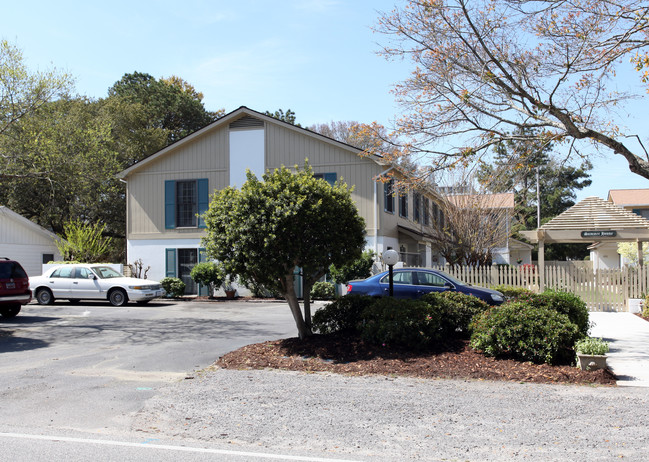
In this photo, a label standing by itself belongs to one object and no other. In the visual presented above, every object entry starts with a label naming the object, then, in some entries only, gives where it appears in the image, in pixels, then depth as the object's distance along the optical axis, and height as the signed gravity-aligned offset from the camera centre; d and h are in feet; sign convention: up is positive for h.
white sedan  66.49 -2.20
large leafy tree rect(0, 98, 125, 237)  91.45 +15.96
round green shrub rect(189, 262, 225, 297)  74.18 -1.03
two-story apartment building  74.23 +12.33
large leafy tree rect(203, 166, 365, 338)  32.12 +2.11
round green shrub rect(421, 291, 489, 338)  33.43 -2.90
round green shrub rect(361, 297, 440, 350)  31.50 -3.57
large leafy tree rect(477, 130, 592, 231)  39.47 +6.95
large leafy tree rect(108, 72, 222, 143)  133.28 +40.00
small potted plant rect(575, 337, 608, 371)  26.84 -4.58
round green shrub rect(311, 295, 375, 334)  35.45 -3.34
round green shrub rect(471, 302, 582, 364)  28.76 -3.87
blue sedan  47.88 -1.85
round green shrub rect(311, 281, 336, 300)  71.51 -3.25
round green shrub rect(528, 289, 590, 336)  34.18 -2.83
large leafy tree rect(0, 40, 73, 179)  56.44 +18.50
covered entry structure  62.39 +3.92
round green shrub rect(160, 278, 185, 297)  76.74 -2.67
